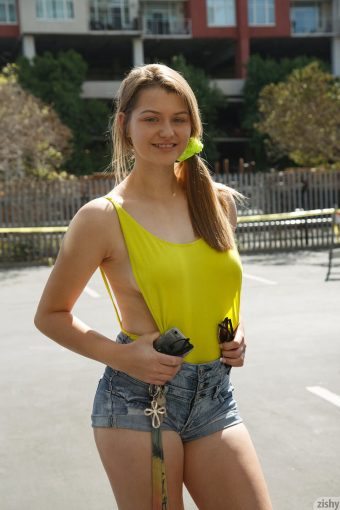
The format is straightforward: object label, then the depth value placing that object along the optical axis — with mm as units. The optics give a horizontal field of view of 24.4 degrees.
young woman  2316
